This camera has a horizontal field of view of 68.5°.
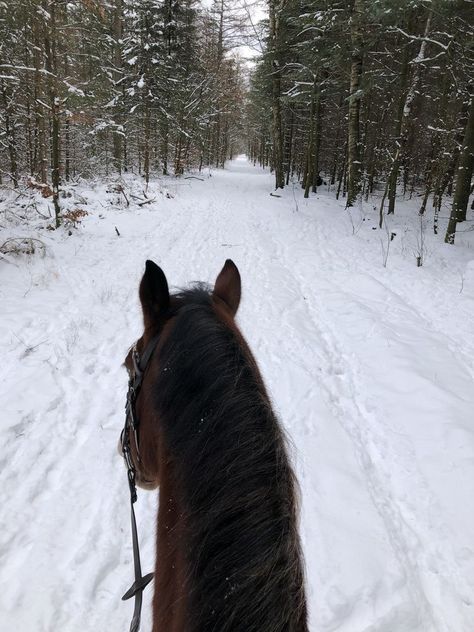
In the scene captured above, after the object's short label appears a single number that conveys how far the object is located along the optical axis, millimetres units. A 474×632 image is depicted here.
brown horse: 675
